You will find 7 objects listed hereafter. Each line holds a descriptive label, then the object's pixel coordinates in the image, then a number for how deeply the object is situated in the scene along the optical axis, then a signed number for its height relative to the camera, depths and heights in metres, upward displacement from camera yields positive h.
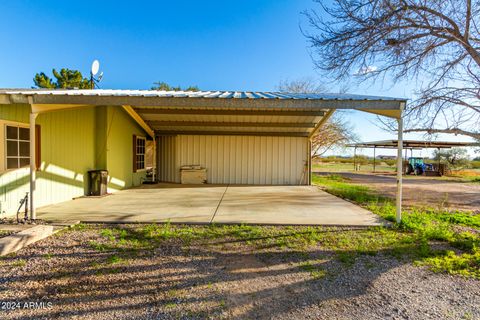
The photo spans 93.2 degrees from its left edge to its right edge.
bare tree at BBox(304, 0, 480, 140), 4.68 +2.62
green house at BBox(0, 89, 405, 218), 4.21 +0.52
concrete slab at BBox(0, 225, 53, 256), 2.96 -1.20
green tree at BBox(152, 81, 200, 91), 18.76 +5.75
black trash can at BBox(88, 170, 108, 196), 6.66 -0.85
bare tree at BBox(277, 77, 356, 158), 16.48 +1.88
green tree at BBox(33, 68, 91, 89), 15.52 +5.21
